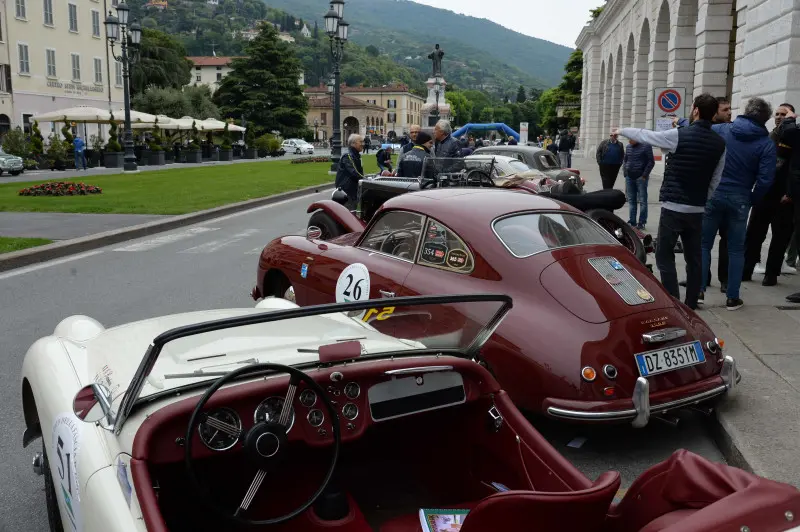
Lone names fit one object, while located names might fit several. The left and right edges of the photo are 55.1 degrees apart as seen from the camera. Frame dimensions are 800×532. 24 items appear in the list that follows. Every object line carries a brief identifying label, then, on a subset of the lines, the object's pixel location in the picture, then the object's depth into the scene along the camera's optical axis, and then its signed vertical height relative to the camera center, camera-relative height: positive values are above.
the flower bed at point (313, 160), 49.66 -1.35
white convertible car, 2.27 -1.01
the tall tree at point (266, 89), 87.19 +5.68
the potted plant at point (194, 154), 48.94 -1.01
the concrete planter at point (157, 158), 44.44 -1.17
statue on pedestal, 45.32 +4.80
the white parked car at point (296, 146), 77.31 -0.73
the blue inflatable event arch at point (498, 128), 33.71 +0.60
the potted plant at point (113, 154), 39.28 -0.84
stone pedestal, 48.67 +2.23
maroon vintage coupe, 4.52 -1.02
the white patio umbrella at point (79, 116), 40.69 +1.10
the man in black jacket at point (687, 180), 7.21 -0.36
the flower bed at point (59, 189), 21.55 -1.48
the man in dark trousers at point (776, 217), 8.99 -0.89
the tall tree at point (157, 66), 75.62 +7.39
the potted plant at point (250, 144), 61.44 -0.46
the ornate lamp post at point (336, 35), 31.20 +4.32
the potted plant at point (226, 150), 55.28 -0.84
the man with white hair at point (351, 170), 12.76 -0.52
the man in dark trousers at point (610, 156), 18.69 -0.35
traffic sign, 15.30 +0.83
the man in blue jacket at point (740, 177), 7.86 -0.35
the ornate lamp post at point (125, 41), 32.25 +4.26
